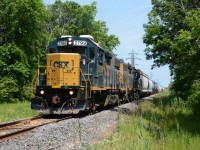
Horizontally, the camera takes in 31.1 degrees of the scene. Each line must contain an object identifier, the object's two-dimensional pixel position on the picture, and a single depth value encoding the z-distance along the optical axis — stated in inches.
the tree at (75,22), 2058.3
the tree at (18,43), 1301.7
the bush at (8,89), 1229.0
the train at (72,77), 627.2
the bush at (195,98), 519.5
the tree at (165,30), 1121.1
